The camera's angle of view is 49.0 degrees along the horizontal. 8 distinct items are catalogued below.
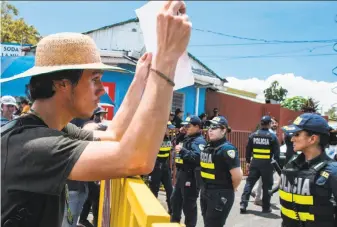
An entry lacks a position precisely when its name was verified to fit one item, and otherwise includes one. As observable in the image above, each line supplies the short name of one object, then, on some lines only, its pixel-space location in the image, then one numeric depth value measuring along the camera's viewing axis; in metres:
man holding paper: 1.18
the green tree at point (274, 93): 42.97
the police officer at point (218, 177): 4.69
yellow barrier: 1.40
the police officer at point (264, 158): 7.74
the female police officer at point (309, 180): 2.99
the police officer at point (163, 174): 7.27
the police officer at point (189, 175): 5.94
